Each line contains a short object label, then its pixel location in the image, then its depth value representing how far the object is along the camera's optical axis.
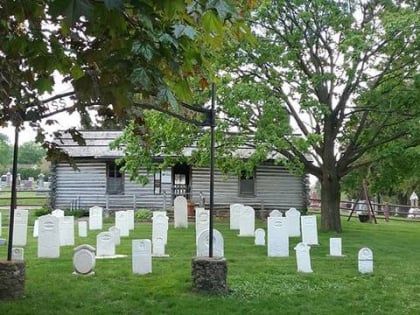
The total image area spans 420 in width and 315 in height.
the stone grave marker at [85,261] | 10.87
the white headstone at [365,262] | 11.77
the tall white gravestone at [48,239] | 13.27
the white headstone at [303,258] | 11.66
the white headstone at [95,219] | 21.39
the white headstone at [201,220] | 16.88
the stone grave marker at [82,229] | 18.69
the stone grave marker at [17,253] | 10.66
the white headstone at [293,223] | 19.39
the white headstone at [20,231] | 15.91
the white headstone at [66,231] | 16.16
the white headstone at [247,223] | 19.20
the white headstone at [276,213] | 18.04
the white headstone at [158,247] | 13.70
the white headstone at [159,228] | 15.50
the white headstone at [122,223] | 19.06
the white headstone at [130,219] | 20.12
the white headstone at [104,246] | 13.40
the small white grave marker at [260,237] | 16.28
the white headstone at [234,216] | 21.78
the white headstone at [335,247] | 14.22
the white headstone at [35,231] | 18.51
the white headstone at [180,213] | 22.34
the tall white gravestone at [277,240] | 14.02
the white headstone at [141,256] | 11.05
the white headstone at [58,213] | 19.72
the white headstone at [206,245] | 11.20
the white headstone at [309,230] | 16.28
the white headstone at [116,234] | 14.69
